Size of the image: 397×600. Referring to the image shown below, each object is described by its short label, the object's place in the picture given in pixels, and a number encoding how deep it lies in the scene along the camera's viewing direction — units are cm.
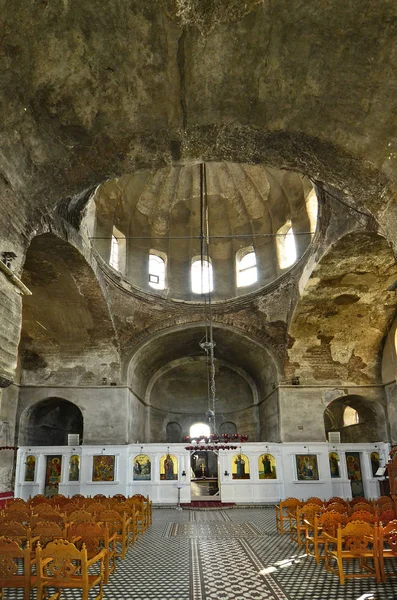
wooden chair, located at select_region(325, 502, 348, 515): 945
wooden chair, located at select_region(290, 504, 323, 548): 895
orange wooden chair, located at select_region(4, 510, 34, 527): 886
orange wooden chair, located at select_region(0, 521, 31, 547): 721
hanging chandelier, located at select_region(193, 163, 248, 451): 1611
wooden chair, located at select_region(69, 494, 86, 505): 1113
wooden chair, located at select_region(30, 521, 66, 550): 693
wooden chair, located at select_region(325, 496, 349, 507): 1049
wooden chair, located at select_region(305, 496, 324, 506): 1035
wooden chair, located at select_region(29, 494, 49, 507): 1168
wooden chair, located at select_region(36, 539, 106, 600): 519
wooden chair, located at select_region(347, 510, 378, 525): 780
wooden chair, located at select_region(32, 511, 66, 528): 849
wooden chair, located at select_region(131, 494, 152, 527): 1295
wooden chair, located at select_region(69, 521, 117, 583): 660
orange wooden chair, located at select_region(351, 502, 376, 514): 959
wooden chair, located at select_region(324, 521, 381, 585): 666
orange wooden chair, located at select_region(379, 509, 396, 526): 839
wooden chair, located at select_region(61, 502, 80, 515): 973
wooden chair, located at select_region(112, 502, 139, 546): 1021
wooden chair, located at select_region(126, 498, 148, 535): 1151
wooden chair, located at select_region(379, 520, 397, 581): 658
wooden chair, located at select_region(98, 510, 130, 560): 862
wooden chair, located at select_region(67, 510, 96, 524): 787
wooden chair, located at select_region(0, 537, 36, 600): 502
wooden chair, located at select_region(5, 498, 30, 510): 1029
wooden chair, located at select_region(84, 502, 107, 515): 948
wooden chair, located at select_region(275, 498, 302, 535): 1058
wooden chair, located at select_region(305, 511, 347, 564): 764
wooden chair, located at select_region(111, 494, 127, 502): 1284
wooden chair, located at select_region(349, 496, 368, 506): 1086
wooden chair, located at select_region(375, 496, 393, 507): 1036
